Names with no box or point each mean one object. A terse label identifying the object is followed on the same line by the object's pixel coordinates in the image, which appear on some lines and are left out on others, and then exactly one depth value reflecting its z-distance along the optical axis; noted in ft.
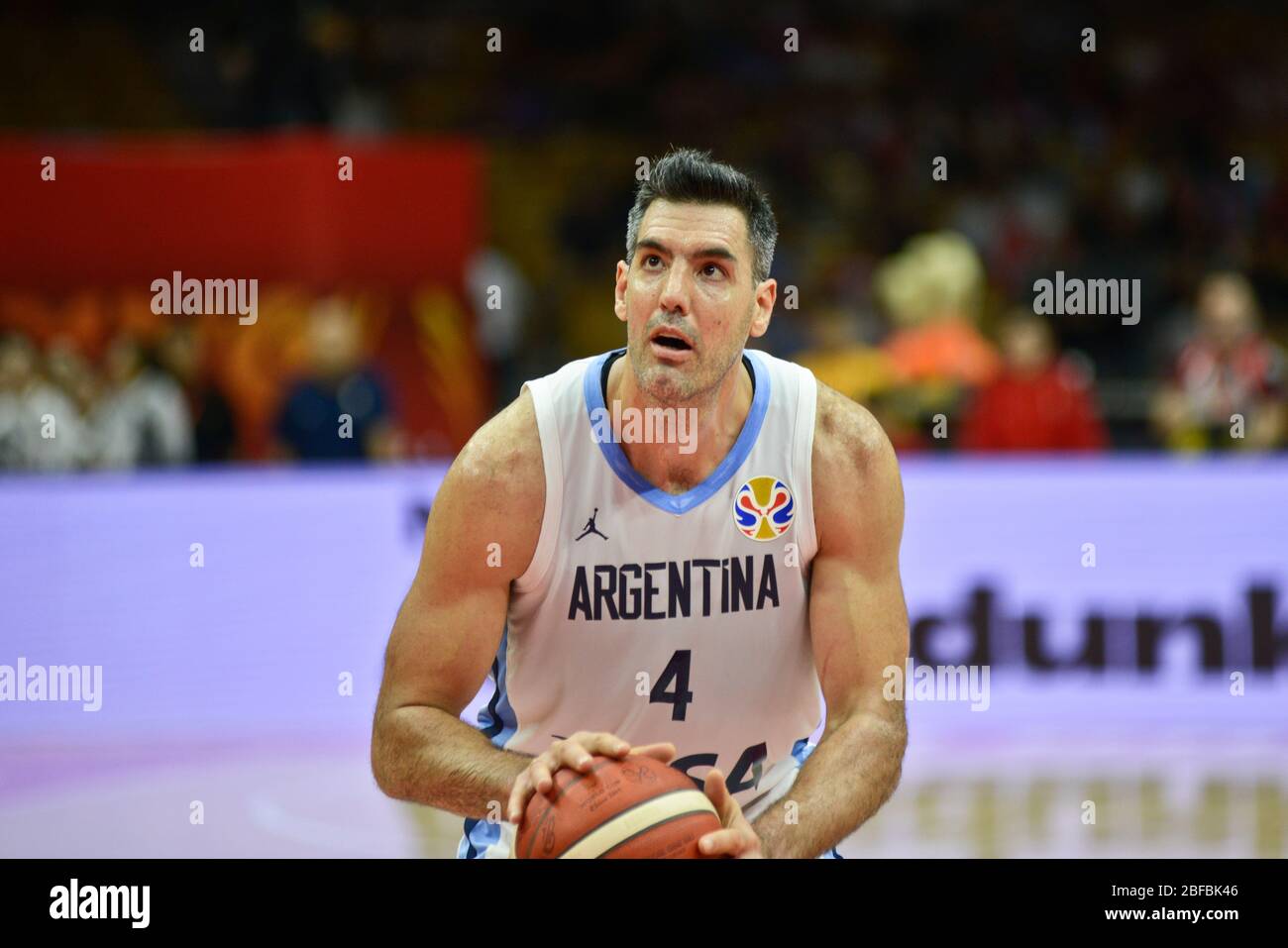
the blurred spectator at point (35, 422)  30.40
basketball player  12.23
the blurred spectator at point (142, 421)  31.22
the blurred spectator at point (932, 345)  29.86
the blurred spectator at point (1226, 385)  29.94
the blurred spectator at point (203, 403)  31.40
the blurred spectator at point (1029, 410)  28.81
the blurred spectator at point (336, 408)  29.27
